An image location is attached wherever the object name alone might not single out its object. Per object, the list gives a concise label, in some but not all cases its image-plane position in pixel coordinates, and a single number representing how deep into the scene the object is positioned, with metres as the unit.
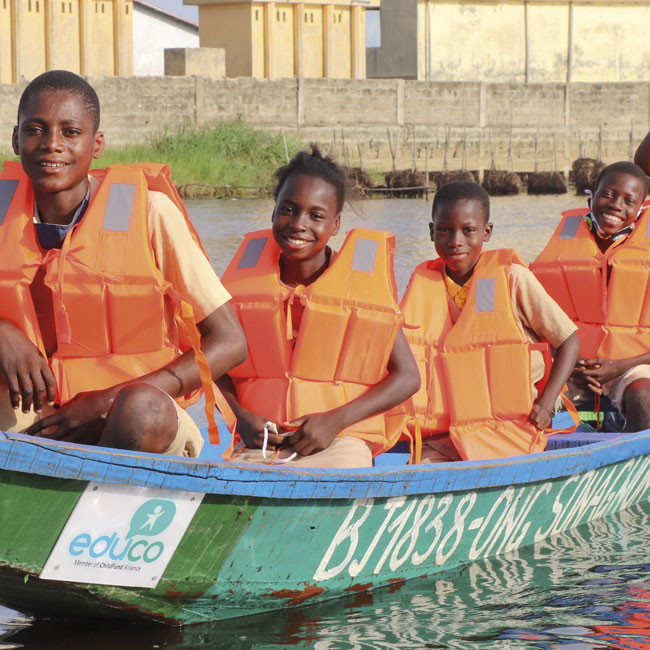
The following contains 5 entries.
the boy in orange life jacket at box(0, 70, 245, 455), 6.08
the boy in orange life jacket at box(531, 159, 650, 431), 9.28
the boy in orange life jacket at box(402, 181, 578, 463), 8.17
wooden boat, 5.76
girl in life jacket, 7.21
